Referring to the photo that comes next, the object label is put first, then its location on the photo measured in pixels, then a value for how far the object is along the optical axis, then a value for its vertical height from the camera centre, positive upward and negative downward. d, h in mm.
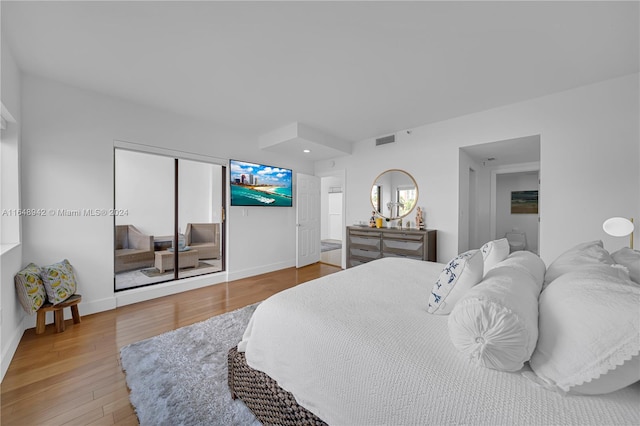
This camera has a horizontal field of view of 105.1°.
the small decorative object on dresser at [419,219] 4008 -121
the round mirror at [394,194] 4230 +321
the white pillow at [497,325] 793 -385
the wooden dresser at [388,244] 3707 -526
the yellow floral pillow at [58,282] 2348 -696
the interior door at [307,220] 5113 -175
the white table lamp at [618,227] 1661 -102
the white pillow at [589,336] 661 -365
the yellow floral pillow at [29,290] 2191 -716
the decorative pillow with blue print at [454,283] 1225 -363
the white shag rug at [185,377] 1422 -1171
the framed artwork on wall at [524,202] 5652 +231
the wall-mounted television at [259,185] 4176 +493
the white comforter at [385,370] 691 -549
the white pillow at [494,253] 1546 -269
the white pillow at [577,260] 1270 -259
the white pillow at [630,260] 1222 -268
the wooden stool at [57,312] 2315 -969
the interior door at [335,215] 9189 -132
